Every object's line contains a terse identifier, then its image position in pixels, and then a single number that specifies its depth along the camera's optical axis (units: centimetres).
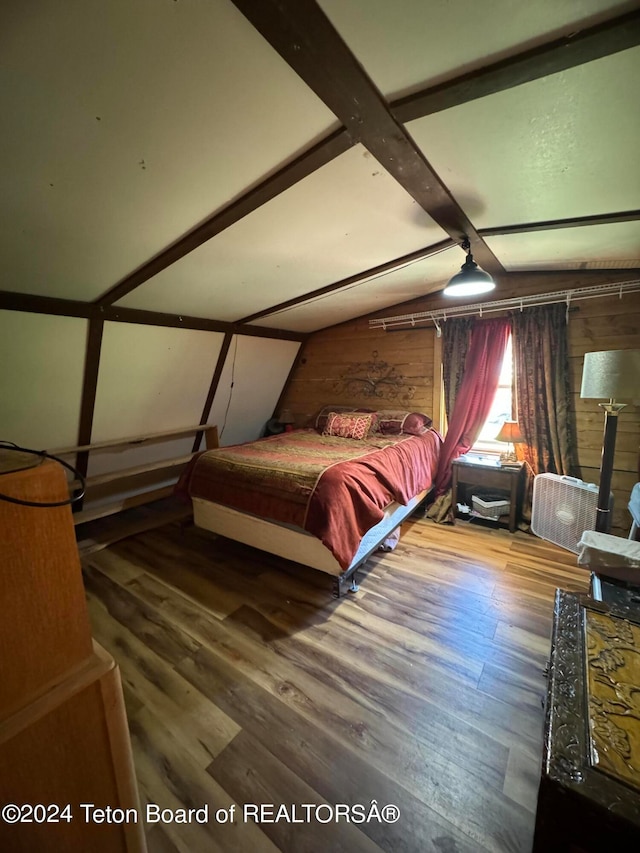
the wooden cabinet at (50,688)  53
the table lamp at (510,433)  275
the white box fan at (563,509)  244
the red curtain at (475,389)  303
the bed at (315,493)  199
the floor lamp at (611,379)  162
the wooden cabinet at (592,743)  67
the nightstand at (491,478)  282
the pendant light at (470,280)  190
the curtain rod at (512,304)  248
